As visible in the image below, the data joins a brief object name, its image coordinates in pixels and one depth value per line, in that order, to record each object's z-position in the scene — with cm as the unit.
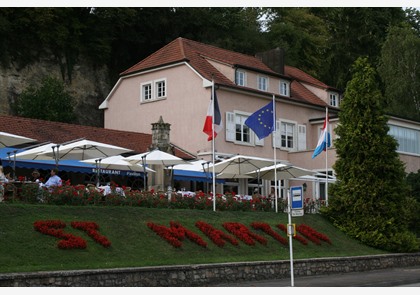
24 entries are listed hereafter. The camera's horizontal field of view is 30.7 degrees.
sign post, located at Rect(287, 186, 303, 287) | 2180
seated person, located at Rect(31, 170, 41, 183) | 2894
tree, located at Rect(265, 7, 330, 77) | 7256
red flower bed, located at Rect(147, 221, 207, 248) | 2500
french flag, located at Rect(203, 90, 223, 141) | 3225
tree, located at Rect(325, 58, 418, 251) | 3400
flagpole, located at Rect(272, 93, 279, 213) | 3309
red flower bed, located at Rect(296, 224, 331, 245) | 3112
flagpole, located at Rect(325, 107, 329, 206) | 3747
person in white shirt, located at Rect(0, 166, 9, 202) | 2460
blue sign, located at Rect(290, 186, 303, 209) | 2192
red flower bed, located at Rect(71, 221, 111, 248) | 2281
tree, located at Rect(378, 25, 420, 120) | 6362
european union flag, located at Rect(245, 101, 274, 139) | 3278
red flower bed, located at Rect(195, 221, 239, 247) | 2660
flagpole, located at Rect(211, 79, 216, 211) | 3208
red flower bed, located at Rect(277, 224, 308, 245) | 3025
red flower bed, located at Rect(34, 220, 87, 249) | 2177
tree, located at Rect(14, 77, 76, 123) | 5266
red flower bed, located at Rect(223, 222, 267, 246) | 2790
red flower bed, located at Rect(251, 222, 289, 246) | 2946
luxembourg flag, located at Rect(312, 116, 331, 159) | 3750
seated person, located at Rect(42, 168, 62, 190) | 2755
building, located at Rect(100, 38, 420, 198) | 4759
